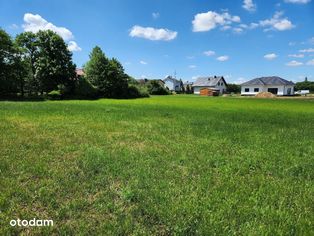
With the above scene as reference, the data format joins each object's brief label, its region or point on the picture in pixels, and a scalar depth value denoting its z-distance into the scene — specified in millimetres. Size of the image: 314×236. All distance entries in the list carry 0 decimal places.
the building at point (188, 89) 103375
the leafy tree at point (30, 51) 46469
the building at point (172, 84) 110000
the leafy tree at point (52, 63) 44938
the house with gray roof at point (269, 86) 74625
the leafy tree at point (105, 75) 50375
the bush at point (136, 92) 54025
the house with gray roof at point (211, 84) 92250
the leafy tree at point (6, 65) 40312
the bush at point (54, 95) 42844
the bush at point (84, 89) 46344
